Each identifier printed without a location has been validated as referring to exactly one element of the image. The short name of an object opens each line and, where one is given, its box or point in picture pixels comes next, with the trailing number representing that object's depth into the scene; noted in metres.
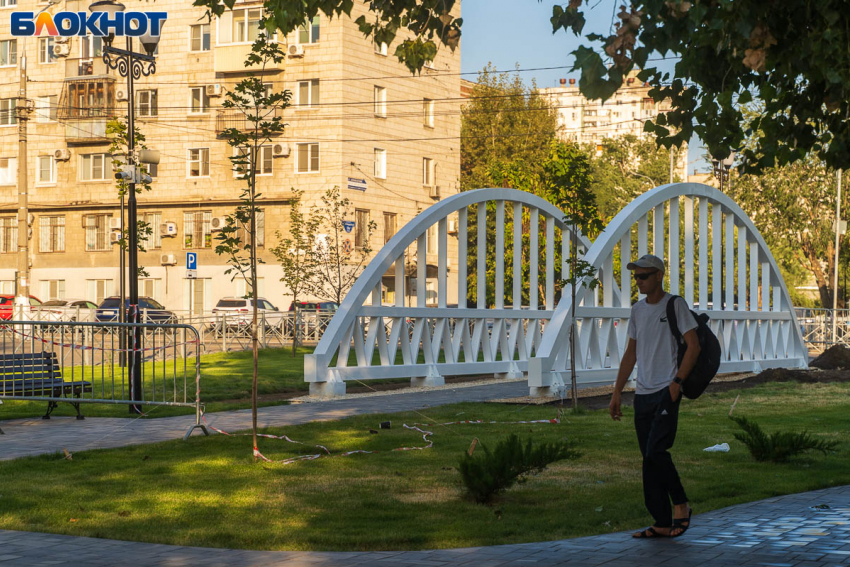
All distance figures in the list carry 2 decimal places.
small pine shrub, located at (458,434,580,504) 9.16
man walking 7.97
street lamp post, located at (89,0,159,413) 16.55
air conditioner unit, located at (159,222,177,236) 60.34
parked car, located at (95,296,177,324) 42.63
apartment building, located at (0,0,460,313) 56.88
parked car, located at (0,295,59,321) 49.02
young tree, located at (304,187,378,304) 41.19
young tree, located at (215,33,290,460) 12.18
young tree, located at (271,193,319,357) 37.12
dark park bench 16.16
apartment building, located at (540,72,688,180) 179.88
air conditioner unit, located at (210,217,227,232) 57.41
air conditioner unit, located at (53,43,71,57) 63.94
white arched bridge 21.45
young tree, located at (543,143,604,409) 19.36
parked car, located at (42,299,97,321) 48.92
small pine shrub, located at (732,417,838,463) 11.52
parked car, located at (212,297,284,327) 39.44
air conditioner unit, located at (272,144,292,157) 57.47
